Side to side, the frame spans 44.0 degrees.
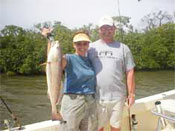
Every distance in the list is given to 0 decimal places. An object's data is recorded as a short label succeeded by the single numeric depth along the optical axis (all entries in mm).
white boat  1920
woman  1617
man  1728
